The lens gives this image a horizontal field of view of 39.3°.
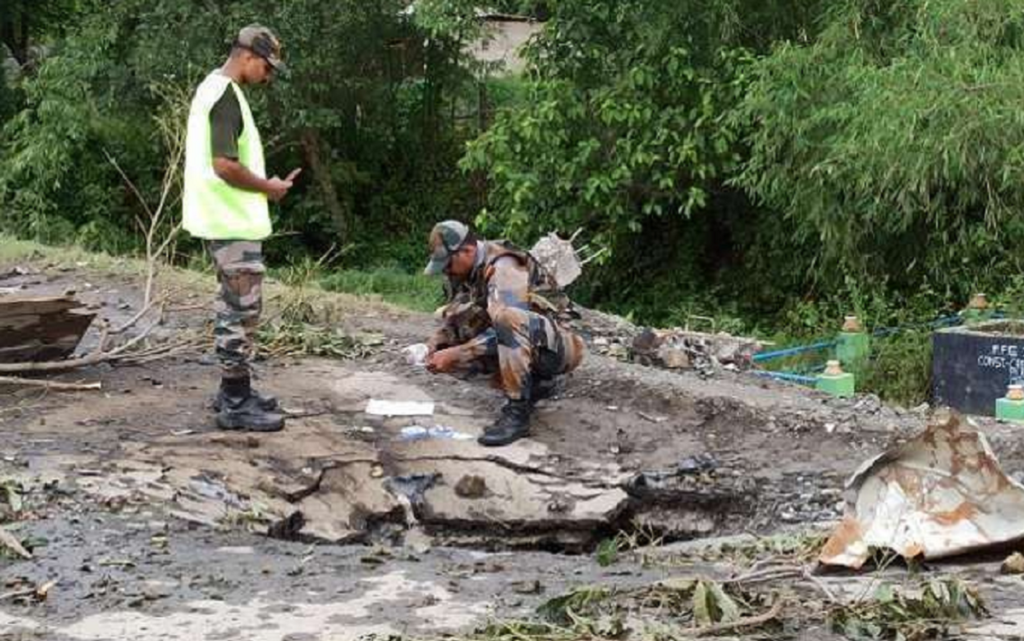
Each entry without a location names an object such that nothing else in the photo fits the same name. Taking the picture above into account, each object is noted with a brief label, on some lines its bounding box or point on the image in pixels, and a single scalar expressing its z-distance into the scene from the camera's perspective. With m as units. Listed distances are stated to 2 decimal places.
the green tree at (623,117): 12.52
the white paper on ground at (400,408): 6.90
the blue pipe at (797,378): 8.52
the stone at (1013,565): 4.36
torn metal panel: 4.53
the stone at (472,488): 6.12
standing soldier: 6.07
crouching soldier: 6.41
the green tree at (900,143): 9.55
